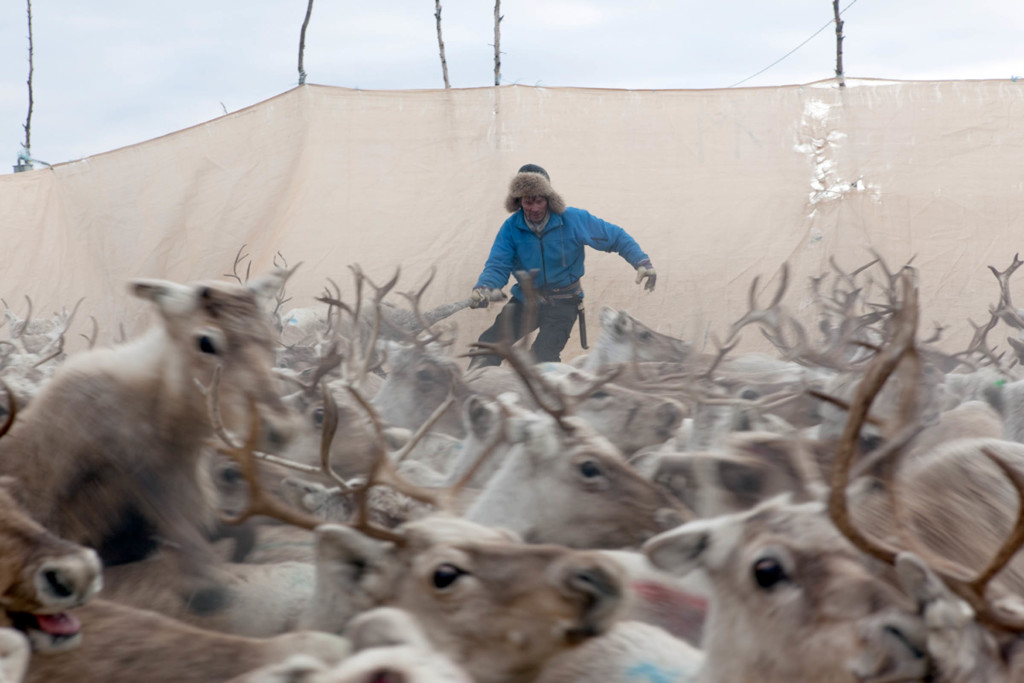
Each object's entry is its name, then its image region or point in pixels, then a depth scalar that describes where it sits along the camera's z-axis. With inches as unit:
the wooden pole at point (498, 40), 504.4
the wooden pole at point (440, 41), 514.3
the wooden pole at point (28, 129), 557.6
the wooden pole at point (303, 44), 456.4
